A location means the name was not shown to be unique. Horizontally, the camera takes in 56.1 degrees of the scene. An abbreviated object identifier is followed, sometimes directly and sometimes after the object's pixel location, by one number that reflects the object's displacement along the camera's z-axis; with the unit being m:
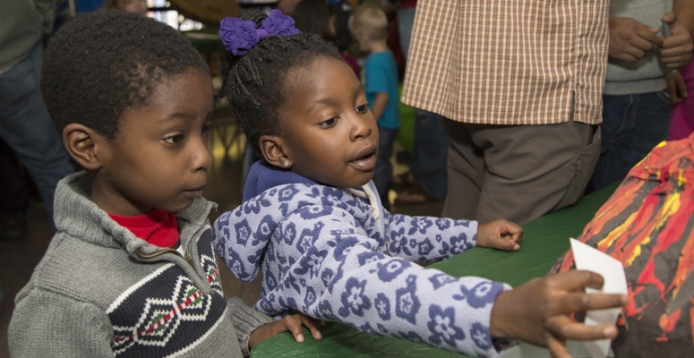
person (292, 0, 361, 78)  3.64
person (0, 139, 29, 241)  3.67
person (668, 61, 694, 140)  2.21
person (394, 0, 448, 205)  4.08
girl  0.91
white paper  0.81
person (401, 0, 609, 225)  1.59
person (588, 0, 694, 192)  1.88
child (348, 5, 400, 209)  3.82
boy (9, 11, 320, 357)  1.02
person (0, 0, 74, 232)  2.57
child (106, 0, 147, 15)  3.22
